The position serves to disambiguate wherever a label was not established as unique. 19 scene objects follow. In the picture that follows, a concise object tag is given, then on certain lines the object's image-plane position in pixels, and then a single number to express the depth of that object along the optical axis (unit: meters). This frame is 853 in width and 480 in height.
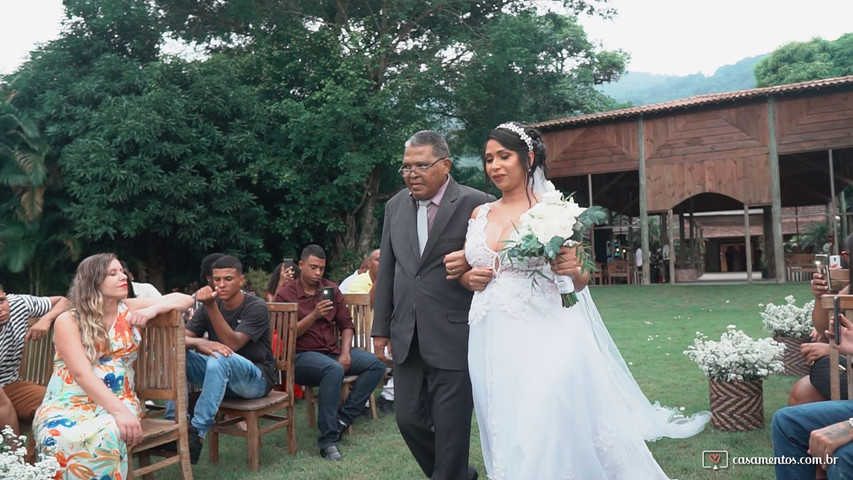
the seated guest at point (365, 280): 7.76
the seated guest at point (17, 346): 4.61
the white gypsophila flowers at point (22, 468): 2.72
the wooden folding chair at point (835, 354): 3.20
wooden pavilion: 20.28
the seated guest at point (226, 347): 4.88
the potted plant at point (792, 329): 7.06
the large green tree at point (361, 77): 19.55
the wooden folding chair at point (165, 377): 4.36
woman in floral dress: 3.75
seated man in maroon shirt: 5.55
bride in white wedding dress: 3.25
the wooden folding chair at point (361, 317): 7.11
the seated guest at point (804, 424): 3.04
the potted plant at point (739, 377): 5.27
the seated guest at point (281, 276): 7.41
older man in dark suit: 3.65
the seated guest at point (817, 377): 4.18
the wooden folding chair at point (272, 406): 5.05
